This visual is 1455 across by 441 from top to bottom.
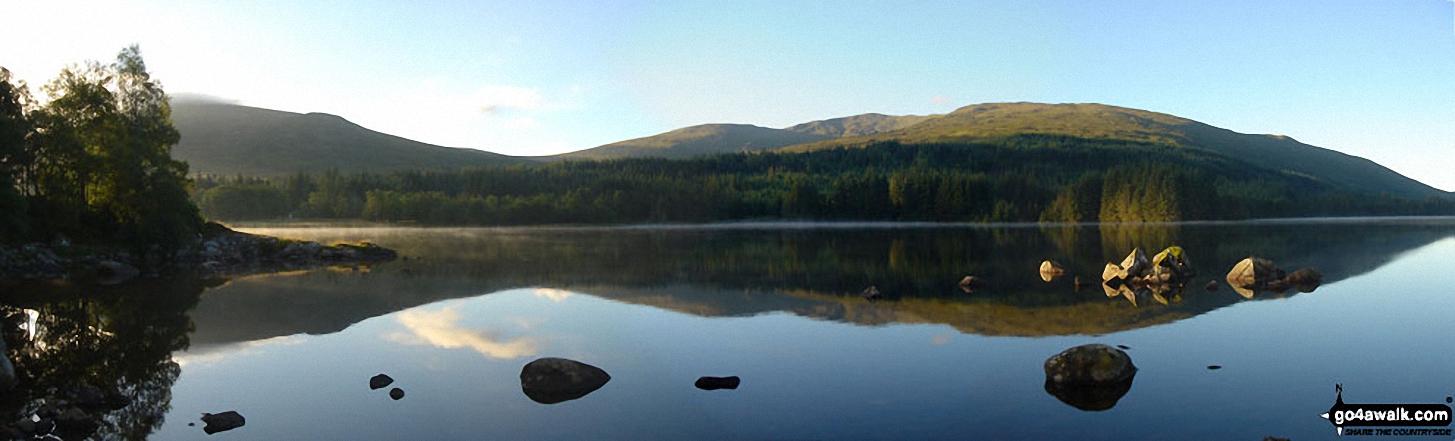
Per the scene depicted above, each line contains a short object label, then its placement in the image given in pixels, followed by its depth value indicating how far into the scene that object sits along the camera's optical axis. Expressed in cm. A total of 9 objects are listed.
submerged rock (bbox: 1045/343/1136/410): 1808
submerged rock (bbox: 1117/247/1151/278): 4309
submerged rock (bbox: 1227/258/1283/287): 4238
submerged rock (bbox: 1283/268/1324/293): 4152
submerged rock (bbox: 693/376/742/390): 1934
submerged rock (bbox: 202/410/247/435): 1613
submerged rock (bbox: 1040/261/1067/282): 4599
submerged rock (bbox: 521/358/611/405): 1866
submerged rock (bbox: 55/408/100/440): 1500
